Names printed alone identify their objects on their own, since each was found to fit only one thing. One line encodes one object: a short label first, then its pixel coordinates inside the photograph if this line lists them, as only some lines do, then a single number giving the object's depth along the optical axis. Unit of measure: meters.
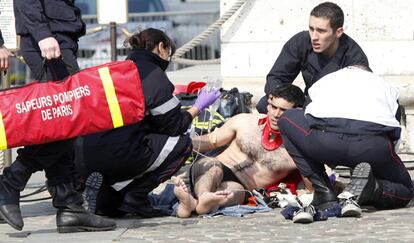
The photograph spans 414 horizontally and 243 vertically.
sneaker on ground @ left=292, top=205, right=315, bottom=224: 13.64
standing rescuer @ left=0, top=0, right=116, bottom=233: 13.38
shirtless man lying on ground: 15.12
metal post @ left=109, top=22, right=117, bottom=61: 19.57
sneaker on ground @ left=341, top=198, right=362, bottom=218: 13.83
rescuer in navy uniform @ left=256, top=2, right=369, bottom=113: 15.60
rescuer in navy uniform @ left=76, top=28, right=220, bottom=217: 14.36
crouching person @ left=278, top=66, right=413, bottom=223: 14.09
